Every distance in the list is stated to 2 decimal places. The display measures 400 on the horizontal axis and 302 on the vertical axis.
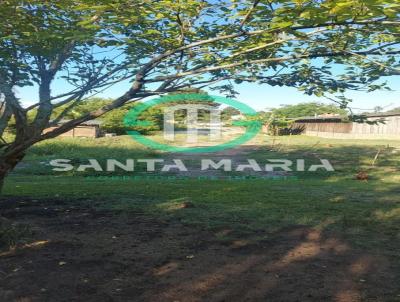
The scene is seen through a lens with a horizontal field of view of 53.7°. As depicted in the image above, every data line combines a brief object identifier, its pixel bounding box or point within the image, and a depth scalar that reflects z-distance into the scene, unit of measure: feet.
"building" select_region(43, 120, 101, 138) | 111.75
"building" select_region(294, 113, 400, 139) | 121.08
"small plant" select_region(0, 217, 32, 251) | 15.58
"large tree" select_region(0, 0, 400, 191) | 12.48
